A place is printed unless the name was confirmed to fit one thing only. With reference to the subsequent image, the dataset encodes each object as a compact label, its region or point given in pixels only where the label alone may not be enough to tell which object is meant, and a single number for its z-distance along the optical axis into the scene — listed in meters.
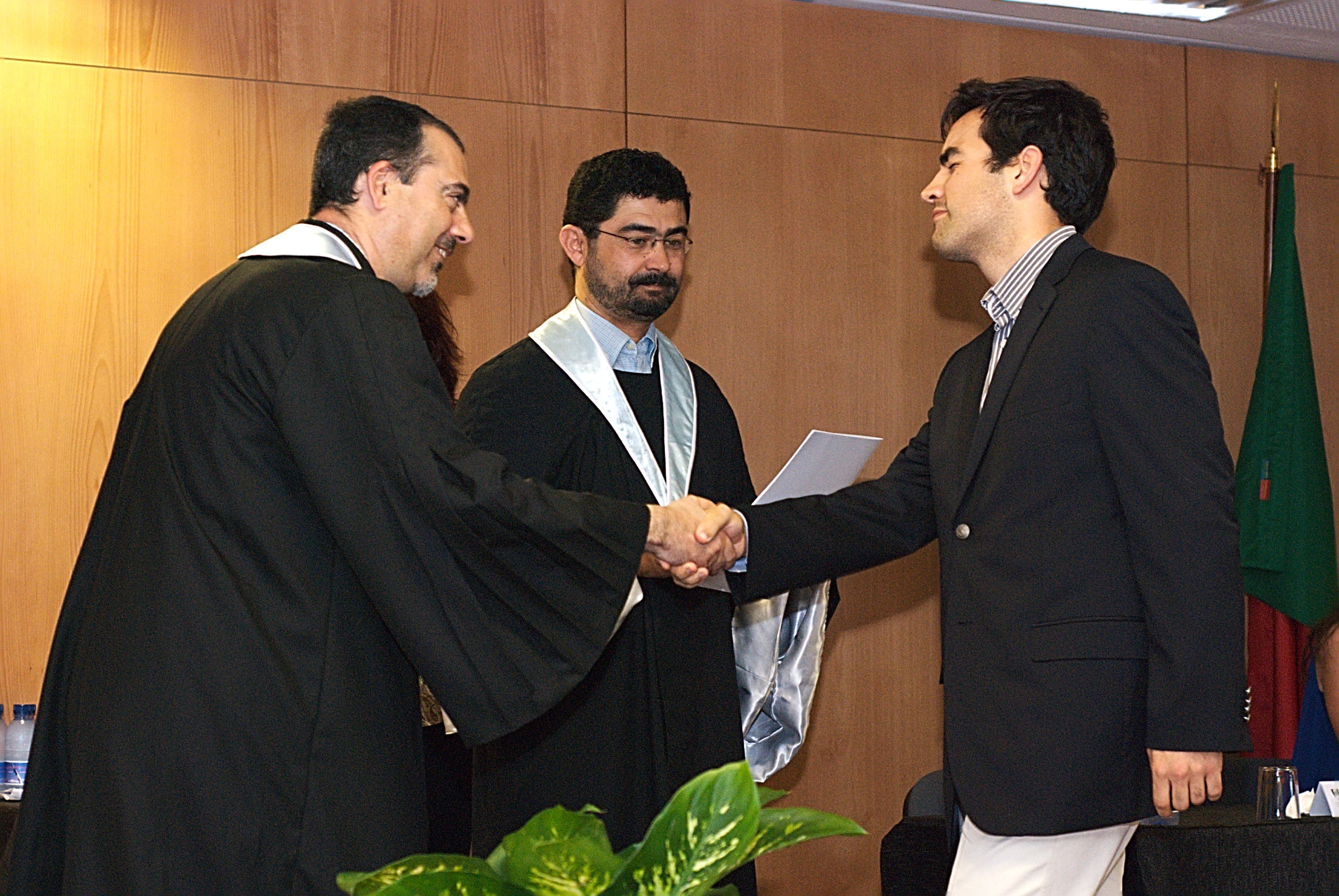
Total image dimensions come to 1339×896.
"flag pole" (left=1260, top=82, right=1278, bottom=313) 4.86
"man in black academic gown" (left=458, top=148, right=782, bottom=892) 3.12
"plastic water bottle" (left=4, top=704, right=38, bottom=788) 3.29
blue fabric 3.23
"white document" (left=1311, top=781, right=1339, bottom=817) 2.67
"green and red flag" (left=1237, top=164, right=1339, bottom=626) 4.59
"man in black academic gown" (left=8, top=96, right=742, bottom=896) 2.00
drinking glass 2.83
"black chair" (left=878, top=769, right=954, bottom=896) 2.75
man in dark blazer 2.16
